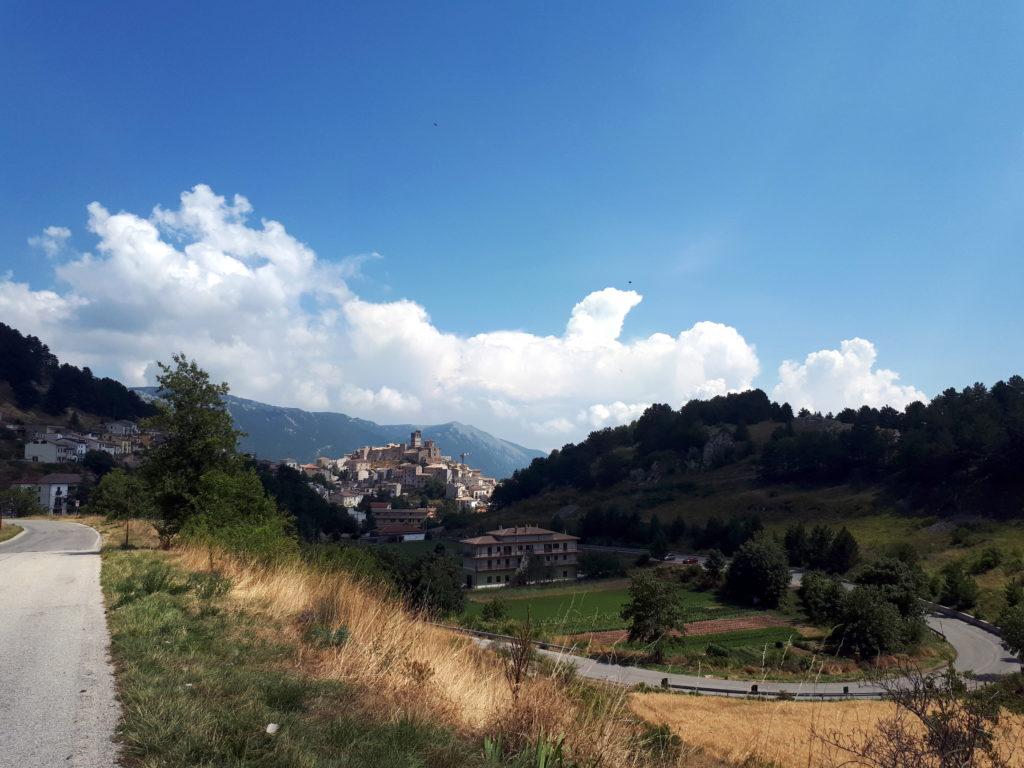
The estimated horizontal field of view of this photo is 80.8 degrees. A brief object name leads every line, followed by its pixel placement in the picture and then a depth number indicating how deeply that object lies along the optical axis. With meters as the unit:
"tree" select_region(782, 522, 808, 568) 71.25
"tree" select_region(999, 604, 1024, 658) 31.55
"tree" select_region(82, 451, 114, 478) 98.38
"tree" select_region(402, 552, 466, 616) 40.66
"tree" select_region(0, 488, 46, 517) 57.88
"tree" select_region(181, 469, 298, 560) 14.28
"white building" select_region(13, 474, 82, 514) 77.12
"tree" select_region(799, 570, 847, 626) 43.75
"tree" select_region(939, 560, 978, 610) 49.25
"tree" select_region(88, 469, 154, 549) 27.23
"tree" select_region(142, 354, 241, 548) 19.97
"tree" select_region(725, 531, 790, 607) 56.00
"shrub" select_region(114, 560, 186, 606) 9.07
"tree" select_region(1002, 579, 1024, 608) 42.69
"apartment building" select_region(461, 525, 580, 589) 76.81
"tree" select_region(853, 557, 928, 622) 43.19
